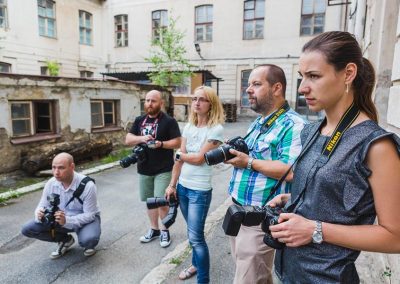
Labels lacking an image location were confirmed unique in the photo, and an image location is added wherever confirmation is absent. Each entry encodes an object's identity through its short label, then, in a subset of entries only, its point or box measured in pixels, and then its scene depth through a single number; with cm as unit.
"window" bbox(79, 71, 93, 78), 2371
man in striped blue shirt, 196
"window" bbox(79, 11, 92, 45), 2300
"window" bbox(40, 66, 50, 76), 2075
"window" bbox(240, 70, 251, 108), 2113
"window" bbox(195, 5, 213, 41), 2161
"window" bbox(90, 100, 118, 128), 934
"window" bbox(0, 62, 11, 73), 1847
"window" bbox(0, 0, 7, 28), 1741
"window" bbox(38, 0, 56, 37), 1983
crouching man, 340
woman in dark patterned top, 111
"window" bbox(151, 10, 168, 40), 2291
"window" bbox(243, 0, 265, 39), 2027
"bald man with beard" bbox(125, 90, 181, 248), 373
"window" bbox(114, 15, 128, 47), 2434
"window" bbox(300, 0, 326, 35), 1870
